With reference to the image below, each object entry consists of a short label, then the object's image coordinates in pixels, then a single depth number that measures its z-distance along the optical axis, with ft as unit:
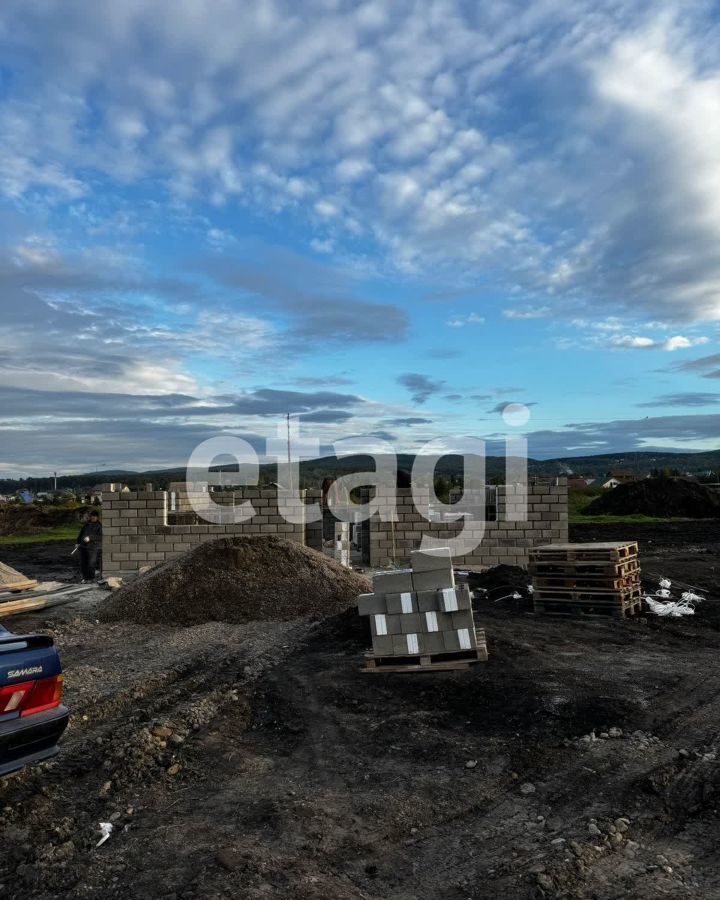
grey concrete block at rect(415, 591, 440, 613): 27.37
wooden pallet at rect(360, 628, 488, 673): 26.99
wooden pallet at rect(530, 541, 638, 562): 38.06
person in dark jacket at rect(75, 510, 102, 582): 54.80
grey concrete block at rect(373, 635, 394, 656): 27.37
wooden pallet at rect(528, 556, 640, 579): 38.04
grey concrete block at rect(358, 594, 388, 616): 27.76
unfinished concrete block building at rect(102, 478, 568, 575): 53.83
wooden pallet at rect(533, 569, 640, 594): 38.29
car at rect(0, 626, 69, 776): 13.67
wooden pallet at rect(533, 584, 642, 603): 38.14
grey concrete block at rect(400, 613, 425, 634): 27.32
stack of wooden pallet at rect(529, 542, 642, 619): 38.09
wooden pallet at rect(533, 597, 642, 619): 38.06
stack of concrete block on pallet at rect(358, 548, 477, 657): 27.09
